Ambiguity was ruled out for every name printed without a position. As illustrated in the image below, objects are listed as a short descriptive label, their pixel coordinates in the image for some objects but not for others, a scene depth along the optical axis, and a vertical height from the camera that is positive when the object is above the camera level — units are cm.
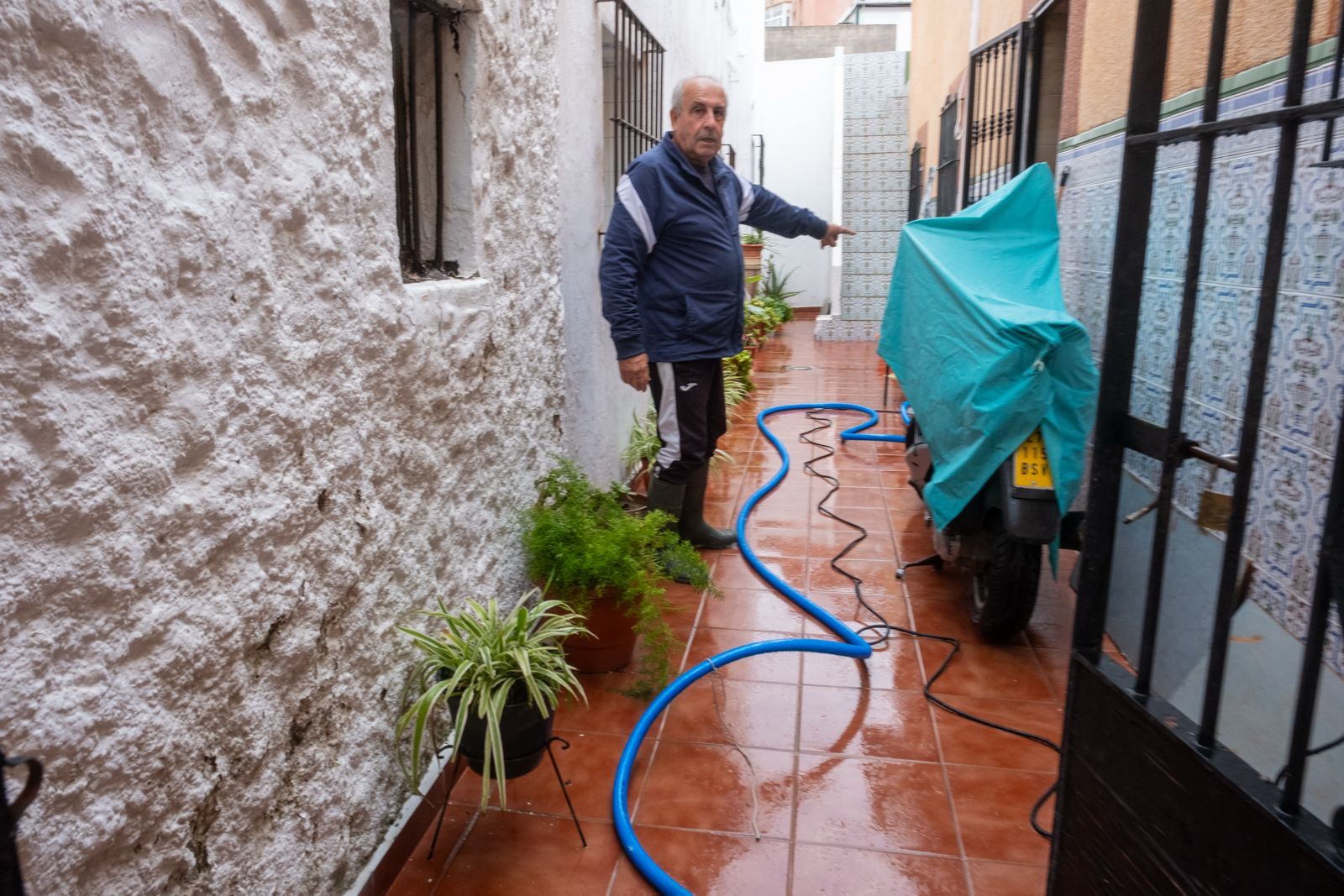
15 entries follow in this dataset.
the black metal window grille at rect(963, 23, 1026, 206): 530 +97
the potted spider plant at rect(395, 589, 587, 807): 218 -99
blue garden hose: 219 -126
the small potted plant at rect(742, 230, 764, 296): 1125 +21
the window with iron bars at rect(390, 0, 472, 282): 249 +32
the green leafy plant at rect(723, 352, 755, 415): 719 -88
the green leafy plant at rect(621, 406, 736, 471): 516 -96
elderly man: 363 -4
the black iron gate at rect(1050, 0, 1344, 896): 117 -61
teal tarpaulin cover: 299 -22
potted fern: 301 -95
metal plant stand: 227 -129
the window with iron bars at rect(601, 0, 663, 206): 462 +92
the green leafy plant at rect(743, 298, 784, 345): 954 -54
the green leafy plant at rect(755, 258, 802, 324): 1209 -30
